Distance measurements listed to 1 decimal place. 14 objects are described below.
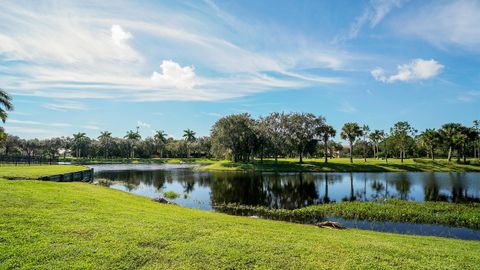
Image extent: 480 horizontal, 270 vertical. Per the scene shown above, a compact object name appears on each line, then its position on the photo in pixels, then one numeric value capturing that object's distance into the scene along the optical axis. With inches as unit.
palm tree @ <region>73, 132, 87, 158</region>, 6123.5
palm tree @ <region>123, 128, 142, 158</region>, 6417.3
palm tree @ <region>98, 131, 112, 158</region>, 6220.5
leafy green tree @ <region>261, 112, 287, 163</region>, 3809.1
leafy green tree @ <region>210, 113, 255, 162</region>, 3924.7
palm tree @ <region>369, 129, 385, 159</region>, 4369.3
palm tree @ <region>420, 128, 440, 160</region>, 3993.6
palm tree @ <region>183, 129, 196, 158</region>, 6786.4
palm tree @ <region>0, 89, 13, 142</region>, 1516.5
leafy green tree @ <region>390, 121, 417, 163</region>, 4153.1
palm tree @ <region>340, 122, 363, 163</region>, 3993.6
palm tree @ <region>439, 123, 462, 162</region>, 3882.9
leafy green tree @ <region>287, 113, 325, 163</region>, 3801.7
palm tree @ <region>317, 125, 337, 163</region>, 3885.3
